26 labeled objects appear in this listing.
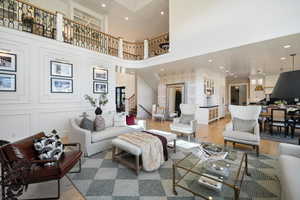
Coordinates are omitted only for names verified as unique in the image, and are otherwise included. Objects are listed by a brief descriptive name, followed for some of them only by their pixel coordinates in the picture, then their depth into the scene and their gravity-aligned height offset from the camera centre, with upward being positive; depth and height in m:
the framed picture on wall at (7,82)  3.32 +0.41
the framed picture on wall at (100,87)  5.28 +0.46
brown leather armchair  1.40 -0.84
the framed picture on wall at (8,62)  3.32 +0.94
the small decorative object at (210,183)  1.71 -1.13
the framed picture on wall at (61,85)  4.14 +0.43
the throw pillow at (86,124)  3.18 -0.62
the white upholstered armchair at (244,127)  2.98 -0.70
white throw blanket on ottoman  2.28 -0.92
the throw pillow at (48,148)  1.86 -0.73
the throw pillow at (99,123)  3.38 -0.64
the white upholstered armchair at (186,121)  3.92 -0.73
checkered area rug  1.75 -1.29
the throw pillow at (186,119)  4.28 -0.66
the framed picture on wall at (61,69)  4.13 +0.96
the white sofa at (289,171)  1.17 -0.81
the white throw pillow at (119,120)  3.96 -0.65
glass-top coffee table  1.76 -1.11
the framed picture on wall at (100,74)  5.27 +1.01
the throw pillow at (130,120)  4.32 -0.71
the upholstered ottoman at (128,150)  2.22 -0.92
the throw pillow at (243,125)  3.24 -0.66
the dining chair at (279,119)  4.37 -0.69
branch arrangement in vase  3.54 -0.14
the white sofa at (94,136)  2.90 -0.90
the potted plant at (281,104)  5.06 -0.20
